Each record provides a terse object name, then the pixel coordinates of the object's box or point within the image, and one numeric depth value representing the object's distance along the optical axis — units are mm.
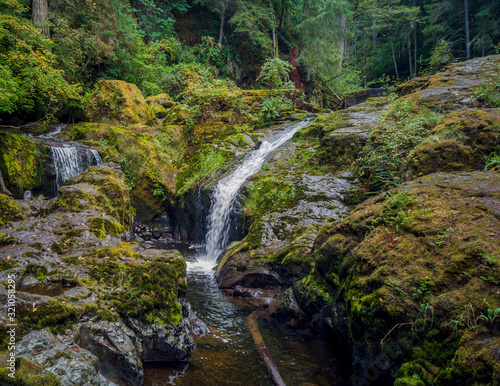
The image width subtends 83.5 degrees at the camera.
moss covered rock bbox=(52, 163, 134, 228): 5605
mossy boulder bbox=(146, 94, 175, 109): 15659
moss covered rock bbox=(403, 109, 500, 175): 4406
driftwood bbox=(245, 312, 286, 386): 3557
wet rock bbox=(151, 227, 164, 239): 10859
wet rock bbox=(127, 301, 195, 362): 3490
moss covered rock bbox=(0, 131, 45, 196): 8080
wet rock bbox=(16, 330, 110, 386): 2350
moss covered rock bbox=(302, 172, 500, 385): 2424
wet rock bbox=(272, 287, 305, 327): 4941
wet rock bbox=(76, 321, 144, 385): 2973
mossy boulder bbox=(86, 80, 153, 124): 12359
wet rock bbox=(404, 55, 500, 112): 6845
